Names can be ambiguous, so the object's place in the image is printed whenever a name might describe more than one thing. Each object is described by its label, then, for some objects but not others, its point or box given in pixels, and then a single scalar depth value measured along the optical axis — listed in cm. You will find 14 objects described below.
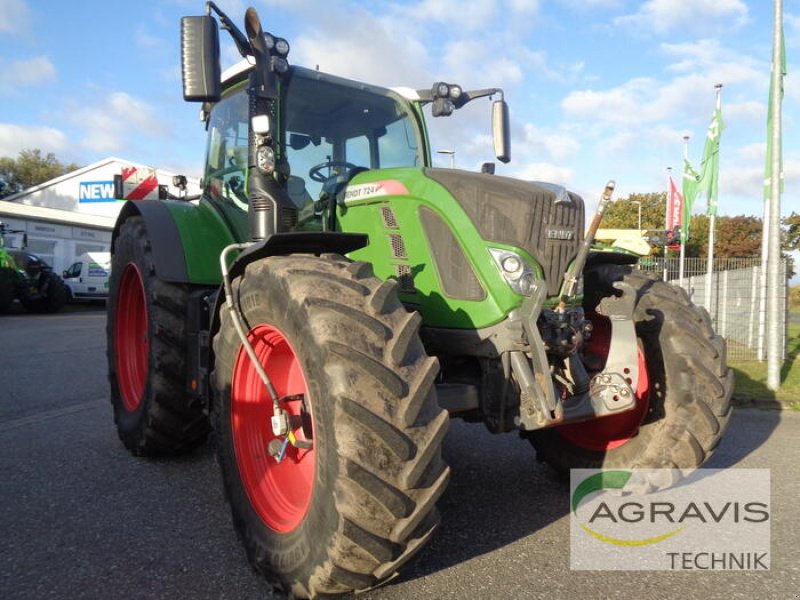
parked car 2297
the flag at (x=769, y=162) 819
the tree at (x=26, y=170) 4709
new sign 3253
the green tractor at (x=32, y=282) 1871
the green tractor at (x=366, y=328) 234
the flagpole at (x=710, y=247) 1197
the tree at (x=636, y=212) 4788
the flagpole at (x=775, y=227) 777
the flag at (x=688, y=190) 1431
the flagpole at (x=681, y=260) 1333
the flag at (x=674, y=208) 1978
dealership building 2528
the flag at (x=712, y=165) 1284
